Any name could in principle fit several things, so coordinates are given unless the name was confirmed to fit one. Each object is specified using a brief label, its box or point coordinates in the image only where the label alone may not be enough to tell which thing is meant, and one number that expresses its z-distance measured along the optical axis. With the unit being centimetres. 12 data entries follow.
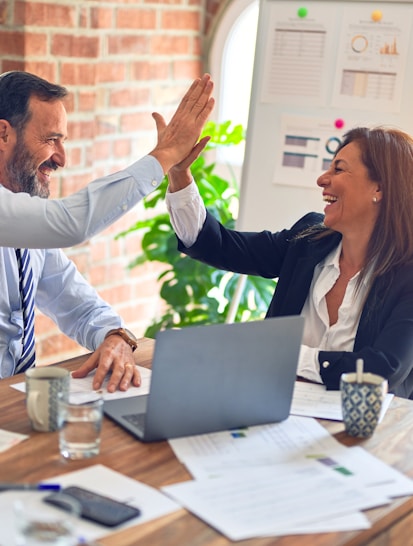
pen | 150
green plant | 343
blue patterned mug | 179
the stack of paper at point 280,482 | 148
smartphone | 144
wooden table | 143
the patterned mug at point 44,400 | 172
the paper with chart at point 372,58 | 296
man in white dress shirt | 198
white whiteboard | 298
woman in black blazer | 229
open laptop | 167
